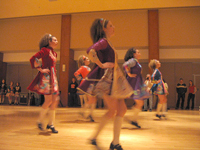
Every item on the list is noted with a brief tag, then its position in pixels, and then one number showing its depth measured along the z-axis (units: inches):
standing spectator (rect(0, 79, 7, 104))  376.8
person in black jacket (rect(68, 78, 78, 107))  344.2
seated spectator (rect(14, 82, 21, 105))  378.3
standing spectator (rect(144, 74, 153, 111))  269.0
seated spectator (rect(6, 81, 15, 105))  375.2
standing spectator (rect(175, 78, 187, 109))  341.4
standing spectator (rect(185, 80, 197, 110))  339.9
